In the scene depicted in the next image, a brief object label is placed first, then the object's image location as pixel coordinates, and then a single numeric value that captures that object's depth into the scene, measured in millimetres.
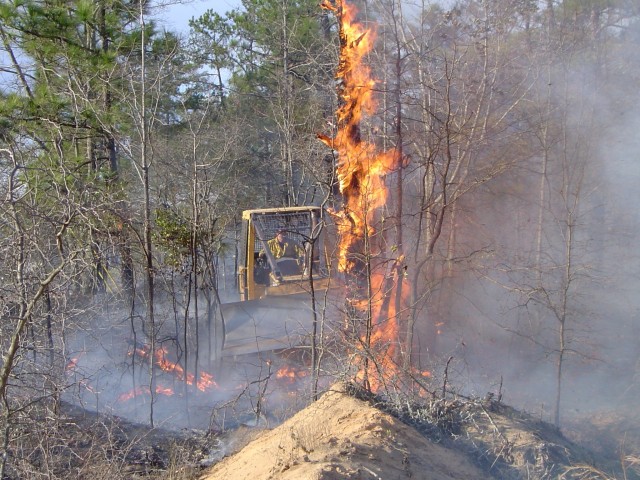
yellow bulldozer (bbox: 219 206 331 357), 11133
